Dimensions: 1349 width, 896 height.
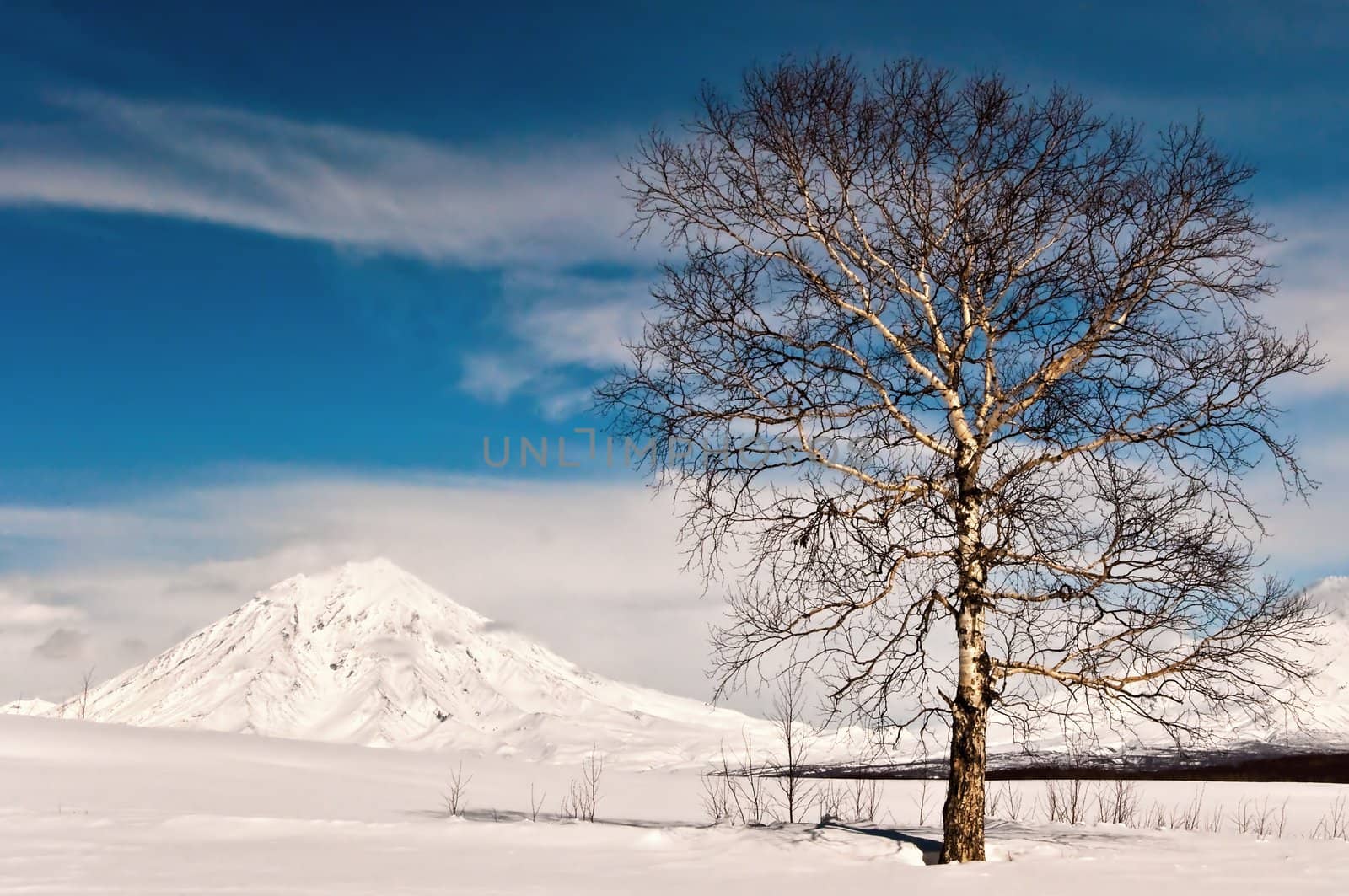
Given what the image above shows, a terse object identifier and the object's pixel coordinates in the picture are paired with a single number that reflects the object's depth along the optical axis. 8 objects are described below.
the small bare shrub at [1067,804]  12.79
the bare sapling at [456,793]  12.70
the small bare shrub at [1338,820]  14.95
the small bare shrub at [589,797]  14.34
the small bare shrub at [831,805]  12.45
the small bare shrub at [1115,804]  13.55
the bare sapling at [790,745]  12.14
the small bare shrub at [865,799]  16.60
